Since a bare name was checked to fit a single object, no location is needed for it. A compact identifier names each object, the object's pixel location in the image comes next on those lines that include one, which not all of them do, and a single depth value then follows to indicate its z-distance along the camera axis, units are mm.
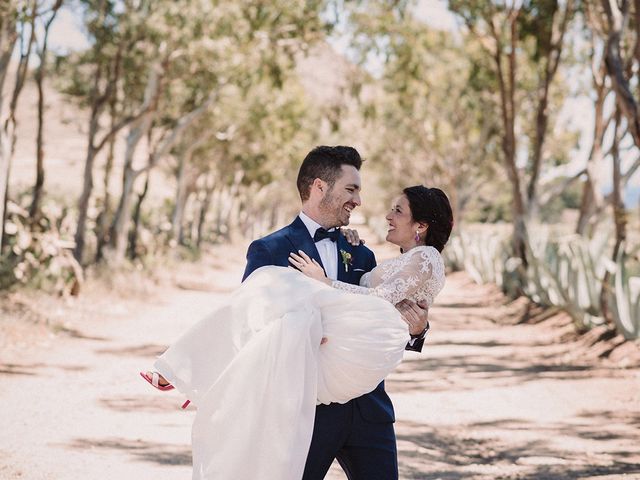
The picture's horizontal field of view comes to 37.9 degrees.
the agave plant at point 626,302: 12668
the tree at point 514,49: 20328
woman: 3596
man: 3959
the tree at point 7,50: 13779
